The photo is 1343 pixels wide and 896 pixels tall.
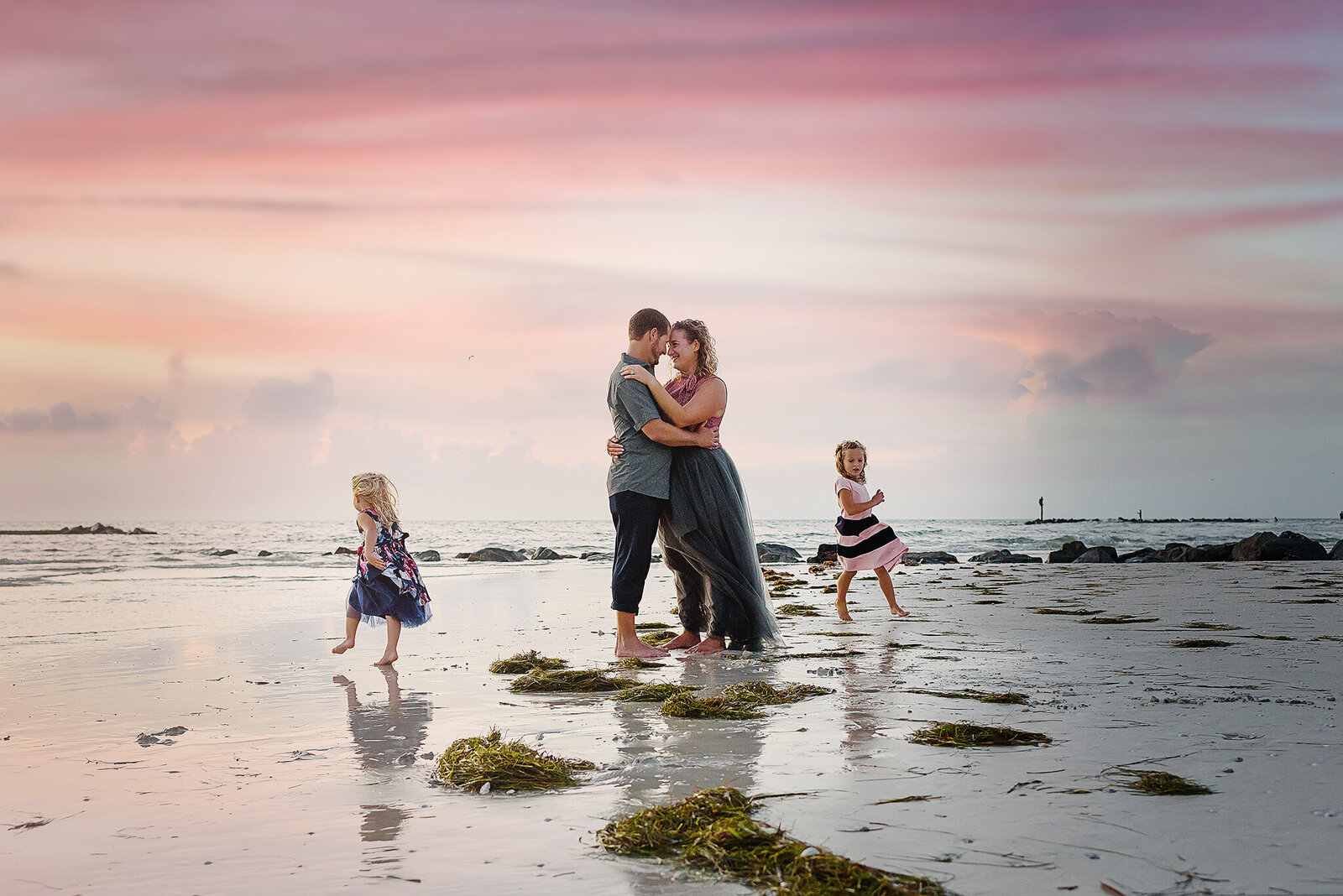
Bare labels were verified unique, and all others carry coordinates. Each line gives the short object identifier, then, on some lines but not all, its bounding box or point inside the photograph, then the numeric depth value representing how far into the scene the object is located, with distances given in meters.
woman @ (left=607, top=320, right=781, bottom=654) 6.96
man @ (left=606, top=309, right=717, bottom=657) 6.79
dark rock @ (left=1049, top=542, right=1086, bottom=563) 22.44
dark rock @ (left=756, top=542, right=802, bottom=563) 24.55
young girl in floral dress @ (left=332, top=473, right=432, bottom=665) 7.49
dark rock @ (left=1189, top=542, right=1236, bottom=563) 21.41
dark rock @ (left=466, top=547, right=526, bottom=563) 24.48
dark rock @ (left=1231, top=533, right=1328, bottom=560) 21.08
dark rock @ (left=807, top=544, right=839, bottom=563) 22.81
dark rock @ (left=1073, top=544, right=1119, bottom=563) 21.77
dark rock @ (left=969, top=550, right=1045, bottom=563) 22.84
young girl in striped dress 9.82
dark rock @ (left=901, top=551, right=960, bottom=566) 22.80
